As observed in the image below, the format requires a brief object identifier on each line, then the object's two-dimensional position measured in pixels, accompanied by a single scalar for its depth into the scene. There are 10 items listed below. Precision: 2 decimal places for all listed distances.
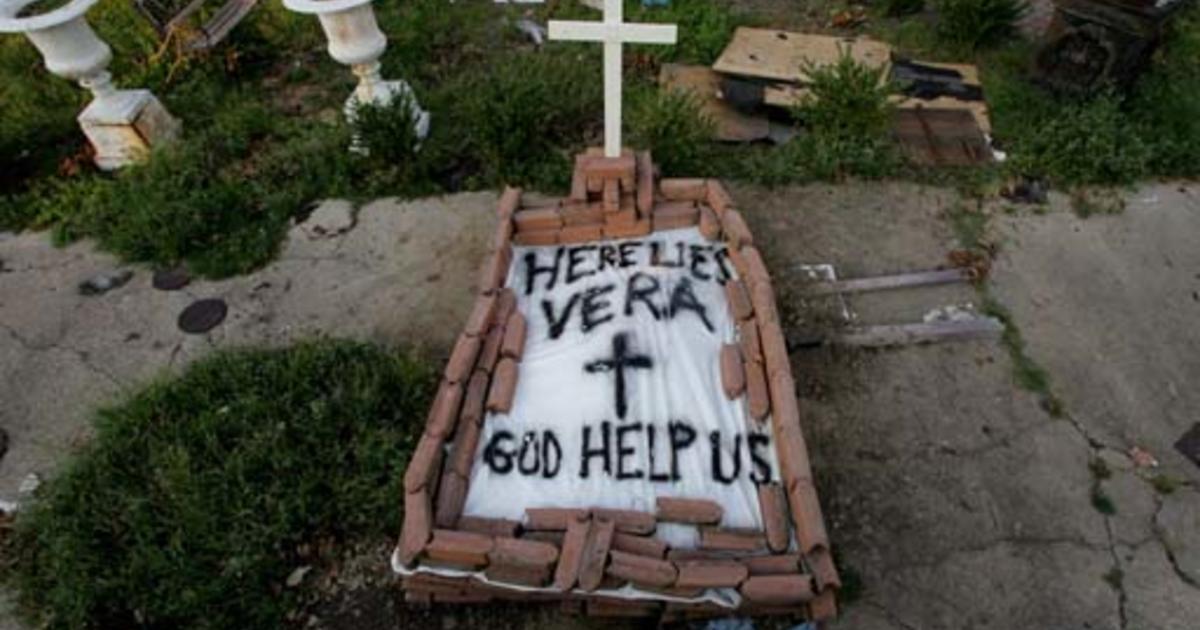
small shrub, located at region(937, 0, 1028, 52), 5.71
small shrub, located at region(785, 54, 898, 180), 4.81
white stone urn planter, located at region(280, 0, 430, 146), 4.66
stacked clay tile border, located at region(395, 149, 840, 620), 2.71
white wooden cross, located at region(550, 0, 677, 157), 3.56
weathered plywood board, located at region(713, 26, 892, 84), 5.54
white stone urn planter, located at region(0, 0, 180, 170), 4.63
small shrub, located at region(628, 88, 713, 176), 4.72
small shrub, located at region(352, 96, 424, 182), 4.83
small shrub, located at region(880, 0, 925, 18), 6.32
